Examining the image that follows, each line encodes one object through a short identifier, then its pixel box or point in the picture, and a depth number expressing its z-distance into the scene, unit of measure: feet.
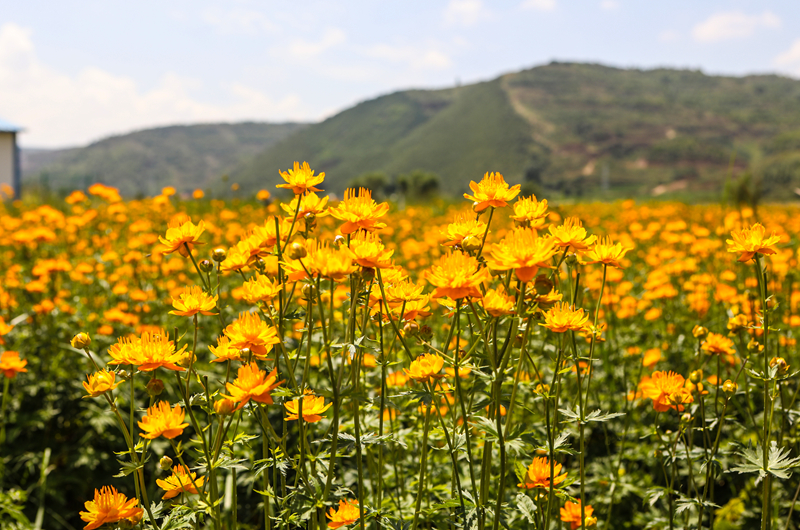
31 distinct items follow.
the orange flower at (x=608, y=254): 4.10
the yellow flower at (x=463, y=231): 4.11
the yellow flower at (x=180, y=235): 4.03
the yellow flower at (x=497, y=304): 3.54
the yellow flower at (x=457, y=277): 3.27
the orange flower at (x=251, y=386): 3.31
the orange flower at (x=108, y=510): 3.53
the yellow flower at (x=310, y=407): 3.81
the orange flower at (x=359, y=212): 3.77
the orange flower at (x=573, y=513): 4.79
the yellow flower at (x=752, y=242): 4.11
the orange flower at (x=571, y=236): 3.73
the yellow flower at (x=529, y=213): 4.06
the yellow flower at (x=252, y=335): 3.57
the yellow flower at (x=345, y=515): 3.98
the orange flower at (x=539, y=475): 4.35
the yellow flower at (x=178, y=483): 3.86
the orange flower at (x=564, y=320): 3.77
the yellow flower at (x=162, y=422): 3.50
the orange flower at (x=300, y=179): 4.09
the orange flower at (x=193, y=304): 3.81
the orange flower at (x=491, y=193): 3.96
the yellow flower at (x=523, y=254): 3.25
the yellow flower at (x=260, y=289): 3.91
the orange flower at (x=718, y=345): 5.39
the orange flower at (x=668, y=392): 4.71
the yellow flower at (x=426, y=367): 4.05
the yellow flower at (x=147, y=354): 3.45
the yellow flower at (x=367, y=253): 3.39
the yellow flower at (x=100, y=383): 3.58
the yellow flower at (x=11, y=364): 5.75
